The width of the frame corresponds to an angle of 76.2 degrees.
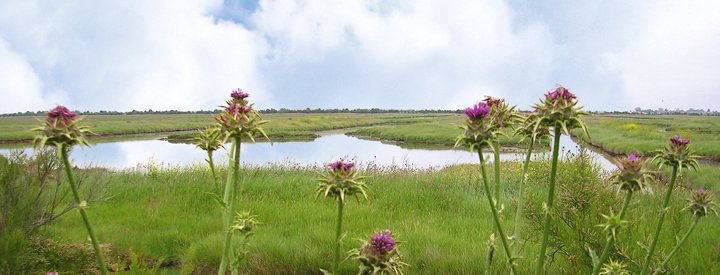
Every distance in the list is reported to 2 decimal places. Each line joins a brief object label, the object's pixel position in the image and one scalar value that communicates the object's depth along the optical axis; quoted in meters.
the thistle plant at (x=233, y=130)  2.85
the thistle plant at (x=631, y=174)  2.83
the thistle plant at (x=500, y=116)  3.12
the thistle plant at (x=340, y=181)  2.77
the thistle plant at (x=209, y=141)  3.20
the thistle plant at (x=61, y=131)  2.39
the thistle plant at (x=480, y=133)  2.58
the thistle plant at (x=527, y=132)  2.85
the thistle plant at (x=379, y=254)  2.68
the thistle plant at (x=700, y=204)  3.68
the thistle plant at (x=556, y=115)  2.53
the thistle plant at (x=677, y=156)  3.42
